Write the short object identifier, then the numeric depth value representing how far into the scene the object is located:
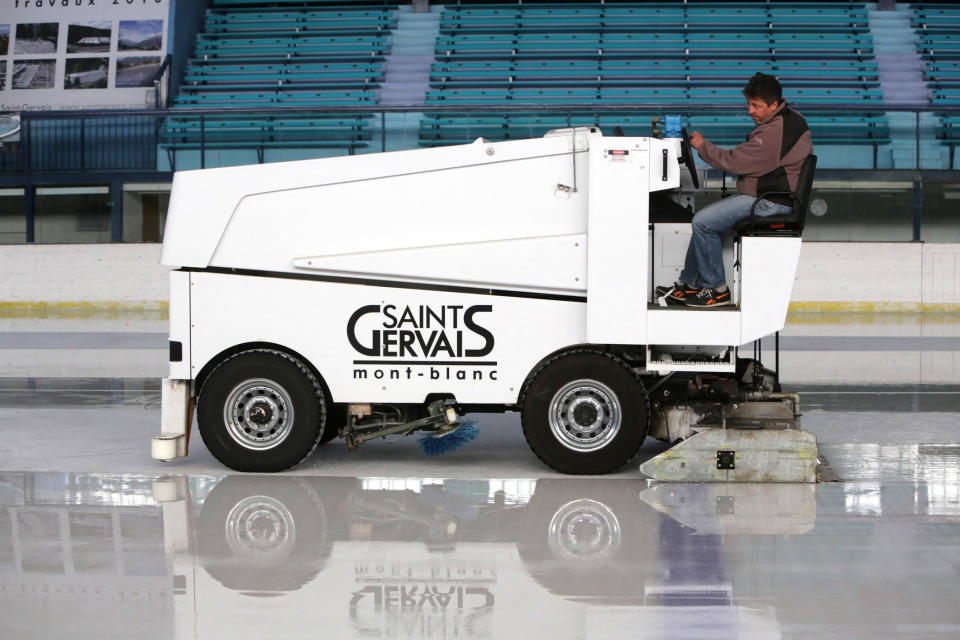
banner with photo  28.02
